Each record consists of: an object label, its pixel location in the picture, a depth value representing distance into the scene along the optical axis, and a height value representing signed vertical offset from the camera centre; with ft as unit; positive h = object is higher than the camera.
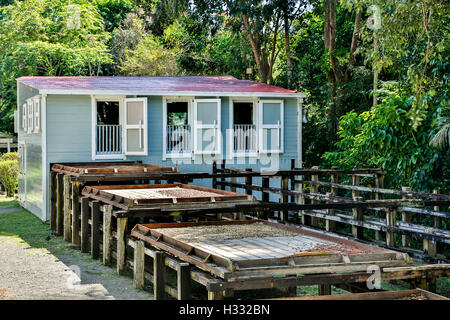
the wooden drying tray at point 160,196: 30.91 -2.94
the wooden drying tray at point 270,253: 19.61 -3.94
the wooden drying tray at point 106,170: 41.29 -1.92
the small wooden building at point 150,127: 53.42 +1.52
